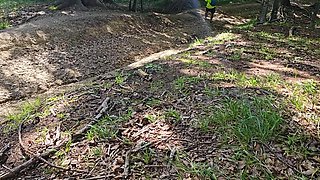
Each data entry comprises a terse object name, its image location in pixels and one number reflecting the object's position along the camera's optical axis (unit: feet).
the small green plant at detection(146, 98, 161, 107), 9.58
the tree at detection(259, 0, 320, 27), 28.86
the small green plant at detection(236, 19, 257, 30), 26.94
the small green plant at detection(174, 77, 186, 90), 10.80
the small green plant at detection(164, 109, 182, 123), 8.57
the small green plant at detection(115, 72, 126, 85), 12.47
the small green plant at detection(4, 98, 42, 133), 10.48
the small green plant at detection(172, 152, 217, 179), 6.45
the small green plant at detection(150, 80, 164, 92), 11.06
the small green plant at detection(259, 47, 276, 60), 15.04
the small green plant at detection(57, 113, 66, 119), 9.81
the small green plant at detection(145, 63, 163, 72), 13.71
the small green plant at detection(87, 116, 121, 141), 8.15
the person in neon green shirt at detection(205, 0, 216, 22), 33.50
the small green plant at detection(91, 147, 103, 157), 7.58
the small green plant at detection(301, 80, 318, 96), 9.88
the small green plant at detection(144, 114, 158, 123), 8.65
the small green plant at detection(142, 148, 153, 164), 7.08
